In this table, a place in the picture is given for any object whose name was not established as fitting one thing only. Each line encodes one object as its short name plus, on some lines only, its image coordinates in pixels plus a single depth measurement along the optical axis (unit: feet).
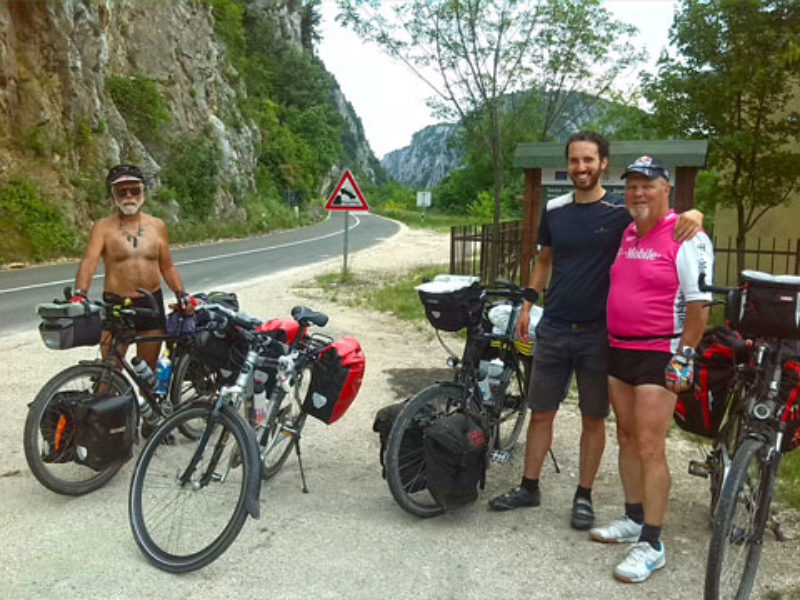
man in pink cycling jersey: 10.66
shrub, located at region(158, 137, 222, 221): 94.53
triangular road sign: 46.24
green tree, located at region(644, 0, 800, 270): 35.17
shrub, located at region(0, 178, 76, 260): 57.93
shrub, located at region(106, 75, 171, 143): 88.74
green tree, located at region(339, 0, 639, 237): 48.67
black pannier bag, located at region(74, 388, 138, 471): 12.60
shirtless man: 15.08
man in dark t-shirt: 12.22
